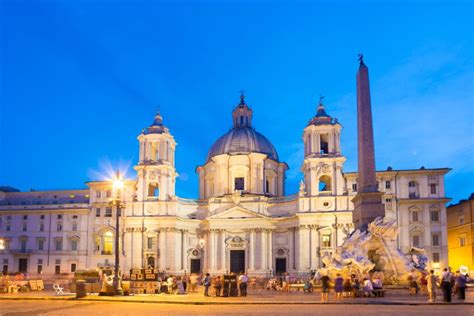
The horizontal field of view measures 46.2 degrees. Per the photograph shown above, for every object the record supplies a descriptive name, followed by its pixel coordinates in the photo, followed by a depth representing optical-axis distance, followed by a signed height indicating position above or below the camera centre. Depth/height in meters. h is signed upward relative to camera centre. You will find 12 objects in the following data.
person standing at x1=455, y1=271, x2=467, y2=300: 25.42 -2.01
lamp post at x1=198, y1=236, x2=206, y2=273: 65.50 -0.22
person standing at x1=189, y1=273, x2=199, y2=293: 38.69 -2.84
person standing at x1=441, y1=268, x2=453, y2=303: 23.45 -1.81
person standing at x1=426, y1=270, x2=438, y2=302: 23.62 -1.83
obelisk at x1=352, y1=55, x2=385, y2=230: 32.38 +4.55
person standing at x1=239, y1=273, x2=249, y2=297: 29.95 -2.30
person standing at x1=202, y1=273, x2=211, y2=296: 31.06 -2.33
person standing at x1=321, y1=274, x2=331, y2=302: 25.22 -2.08
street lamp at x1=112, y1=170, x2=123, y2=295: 27.91 +1.94
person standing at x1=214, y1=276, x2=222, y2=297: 29.76 -2.35
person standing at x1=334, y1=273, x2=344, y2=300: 25.95 -2.00
